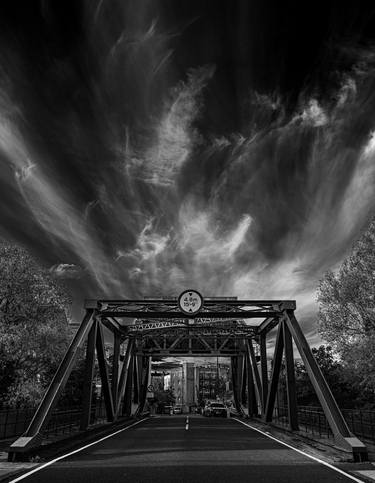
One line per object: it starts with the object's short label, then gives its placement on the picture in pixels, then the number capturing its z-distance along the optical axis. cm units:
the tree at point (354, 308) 2297
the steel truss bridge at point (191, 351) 1526
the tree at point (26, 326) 2077
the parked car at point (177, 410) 6072
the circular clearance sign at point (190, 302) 2267
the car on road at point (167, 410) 5632
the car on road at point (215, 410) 4253
